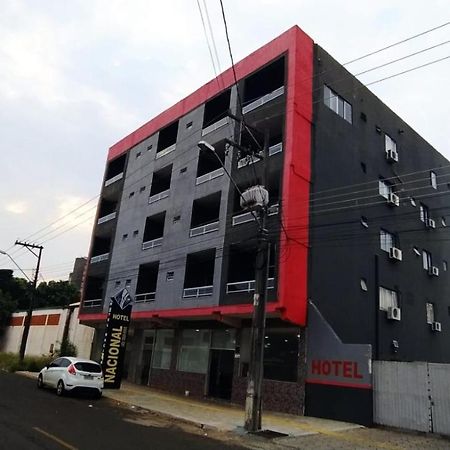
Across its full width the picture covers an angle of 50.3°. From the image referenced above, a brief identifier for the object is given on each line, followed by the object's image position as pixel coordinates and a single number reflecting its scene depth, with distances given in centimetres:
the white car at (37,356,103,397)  1831
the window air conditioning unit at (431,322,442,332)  2673
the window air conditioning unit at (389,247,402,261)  2450
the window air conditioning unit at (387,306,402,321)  2339
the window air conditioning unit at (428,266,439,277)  2781
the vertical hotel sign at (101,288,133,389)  2236
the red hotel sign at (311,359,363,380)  1638
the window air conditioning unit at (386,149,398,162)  2597
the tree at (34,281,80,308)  5950
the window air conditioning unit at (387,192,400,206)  2536
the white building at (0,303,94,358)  3556
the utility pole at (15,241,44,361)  3346
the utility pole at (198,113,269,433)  1346
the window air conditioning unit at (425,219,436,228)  2834
